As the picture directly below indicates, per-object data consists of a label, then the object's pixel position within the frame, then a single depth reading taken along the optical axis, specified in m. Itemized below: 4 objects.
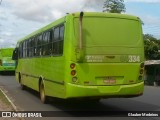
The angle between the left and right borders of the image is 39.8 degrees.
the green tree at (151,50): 23.33
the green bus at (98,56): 6.28
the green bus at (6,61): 21.97
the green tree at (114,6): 26.68
